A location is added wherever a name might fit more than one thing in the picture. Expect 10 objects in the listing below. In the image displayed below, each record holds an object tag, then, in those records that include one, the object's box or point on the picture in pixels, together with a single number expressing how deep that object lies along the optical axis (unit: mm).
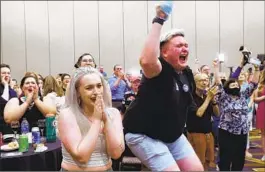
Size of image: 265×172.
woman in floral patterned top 3594
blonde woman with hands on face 1854
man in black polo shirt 1951
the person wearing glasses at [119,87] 5977
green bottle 3025
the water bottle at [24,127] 3036
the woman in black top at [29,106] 3148
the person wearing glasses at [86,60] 3717
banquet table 2504
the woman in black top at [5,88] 3859
